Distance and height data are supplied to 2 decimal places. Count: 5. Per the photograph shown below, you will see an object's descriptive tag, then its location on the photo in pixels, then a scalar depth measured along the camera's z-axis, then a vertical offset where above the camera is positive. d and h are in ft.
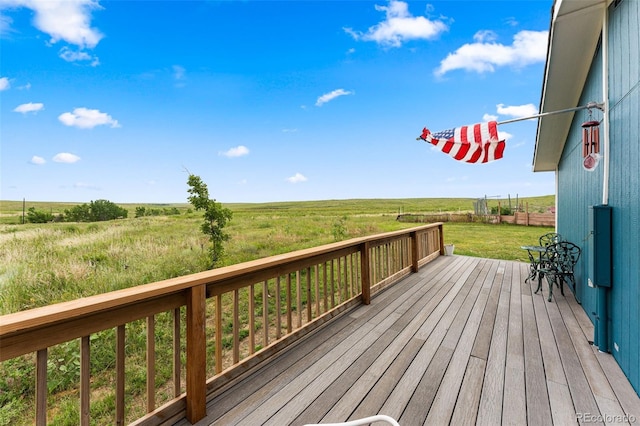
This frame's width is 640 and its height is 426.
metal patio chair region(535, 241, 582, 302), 12.52 -2.89
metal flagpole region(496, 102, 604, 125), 8.08 +3.14
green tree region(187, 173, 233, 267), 21.22 -0.11
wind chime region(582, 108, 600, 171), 8.04 +2.05
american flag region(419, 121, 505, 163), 10.17 +2.65
